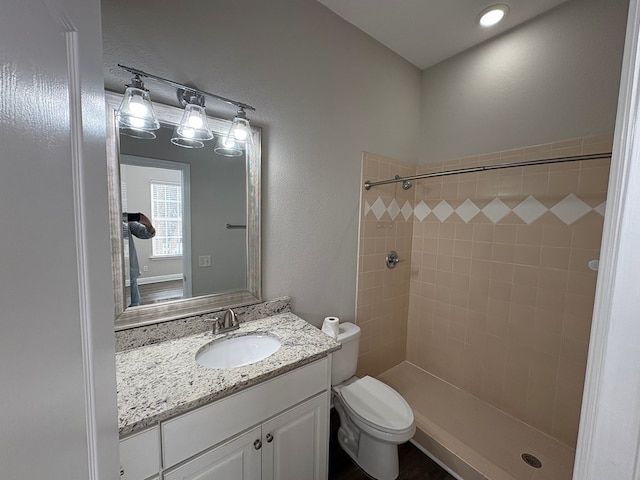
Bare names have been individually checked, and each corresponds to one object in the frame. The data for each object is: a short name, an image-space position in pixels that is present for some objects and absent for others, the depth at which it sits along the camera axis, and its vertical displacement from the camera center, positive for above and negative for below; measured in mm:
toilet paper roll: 1474 -638
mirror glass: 981 -33
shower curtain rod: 1155 +323
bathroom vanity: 712 -648
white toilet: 1244 -1015
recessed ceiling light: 1433 +1258
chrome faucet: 1156 -503
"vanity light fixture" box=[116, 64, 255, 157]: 913 +399
